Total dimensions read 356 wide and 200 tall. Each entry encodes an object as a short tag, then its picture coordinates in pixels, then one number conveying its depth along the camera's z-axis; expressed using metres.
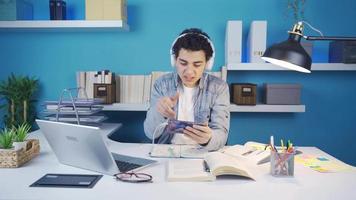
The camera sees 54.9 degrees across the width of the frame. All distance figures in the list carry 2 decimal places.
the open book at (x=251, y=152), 1.67
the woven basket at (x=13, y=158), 1.52
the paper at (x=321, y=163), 1.58
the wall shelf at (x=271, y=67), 2.89
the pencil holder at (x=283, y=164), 1.46
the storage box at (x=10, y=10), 2.94
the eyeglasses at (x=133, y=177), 1.35
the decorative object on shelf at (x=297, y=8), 3.07
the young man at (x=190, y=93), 2.14
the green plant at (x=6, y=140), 1.56
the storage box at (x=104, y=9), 2.83
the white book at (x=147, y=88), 3.04
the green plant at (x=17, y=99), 2.90
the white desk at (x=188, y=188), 1.20
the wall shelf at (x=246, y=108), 2.90
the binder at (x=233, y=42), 2.88
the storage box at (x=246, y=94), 2.90
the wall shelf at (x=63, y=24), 2.85
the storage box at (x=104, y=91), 2.93
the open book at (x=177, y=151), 1.76
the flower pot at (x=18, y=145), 1.57
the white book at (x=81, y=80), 3.04
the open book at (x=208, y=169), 1.37
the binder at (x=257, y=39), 2.86
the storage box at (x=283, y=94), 2.93
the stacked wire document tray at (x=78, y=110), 2.65
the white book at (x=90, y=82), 3.03
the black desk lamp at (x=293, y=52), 1.47
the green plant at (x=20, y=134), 1.63
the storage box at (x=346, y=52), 2.89
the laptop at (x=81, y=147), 1.35
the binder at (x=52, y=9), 2.97
